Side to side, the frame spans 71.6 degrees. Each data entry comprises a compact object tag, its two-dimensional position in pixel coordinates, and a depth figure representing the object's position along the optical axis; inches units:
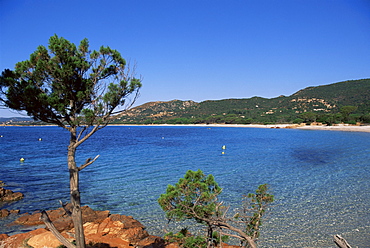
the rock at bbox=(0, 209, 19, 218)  454.4
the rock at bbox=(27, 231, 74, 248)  297.2
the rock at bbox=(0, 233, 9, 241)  334.4
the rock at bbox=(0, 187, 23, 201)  555.8
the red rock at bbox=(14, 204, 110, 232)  399.9
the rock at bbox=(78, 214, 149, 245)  355.3
